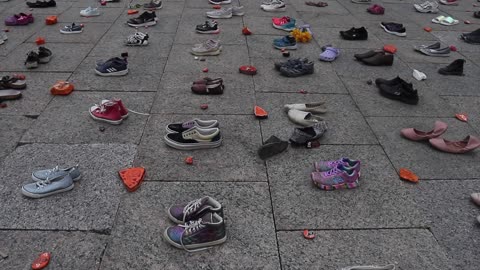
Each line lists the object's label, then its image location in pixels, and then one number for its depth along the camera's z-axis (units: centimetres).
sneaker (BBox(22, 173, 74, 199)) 321
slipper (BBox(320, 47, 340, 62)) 607
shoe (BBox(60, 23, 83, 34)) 681
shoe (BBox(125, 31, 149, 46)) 635
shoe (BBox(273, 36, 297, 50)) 645
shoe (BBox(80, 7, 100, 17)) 770
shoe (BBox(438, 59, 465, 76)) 582
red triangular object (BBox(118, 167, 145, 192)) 336
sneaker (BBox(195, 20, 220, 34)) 702
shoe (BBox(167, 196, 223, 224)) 290
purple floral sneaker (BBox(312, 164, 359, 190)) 342
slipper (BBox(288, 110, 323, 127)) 434
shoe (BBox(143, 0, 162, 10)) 826
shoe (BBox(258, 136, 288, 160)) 380
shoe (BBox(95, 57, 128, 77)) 531
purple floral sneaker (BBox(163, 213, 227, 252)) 277
